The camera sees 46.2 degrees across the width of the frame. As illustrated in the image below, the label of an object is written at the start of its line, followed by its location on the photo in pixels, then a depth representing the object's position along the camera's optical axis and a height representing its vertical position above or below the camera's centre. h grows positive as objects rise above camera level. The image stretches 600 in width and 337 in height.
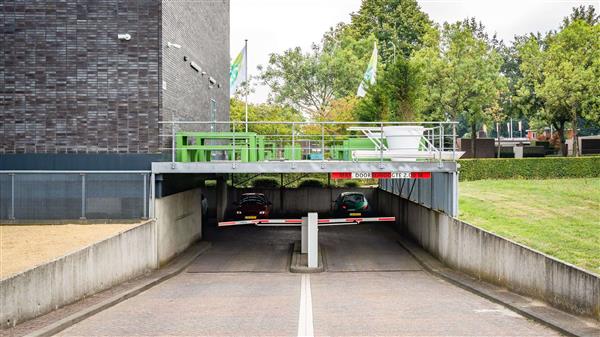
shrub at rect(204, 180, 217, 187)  40.72 -0.65
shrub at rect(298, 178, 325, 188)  45.71 -0.70
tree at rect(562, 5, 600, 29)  79.31 +18.11
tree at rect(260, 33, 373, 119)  65.00 +9.16
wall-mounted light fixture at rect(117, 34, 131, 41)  20.44 +3.93
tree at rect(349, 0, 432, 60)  71.75 +15.43
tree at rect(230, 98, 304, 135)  59.98 +5.28
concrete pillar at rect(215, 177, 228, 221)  36.78 -1.36
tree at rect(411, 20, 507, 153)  51.47 +7.28
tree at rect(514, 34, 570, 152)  49.06 +5.92
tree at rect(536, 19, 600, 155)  45.94 +6.59
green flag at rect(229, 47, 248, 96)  34.72 +5.07
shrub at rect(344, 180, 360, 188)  46.90 -0.79
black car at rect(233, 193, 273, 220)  32.38 -1.74
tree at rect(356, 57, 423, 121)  37.34 +4.26
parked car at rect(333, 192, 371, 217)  35.41 -1.65
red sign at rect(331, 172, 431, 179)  20.88 -0.07
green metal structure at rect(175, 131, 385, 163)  20.55 +0.73
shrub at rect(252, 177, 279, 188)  45.92 -0.70
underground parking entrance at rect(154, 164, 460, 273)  21.41 -2.39
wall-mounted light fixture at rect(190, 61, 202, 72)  25.81 +3.99
